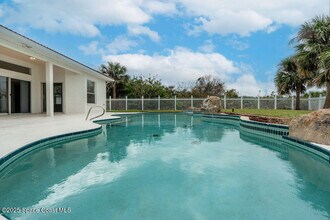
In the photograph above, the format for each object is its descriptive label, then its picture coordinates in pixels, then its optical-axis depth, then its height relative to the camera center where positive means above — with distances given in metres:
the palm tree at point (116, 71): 31.12 +4.23
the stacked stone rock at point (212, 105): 17.31 -0.08
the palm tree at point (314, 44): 12.77 +3.42
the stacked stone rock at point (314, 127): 5.42 -0.55
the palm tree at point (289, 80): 19.77 +2.02
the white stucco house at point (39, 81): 10.18 +1.39
